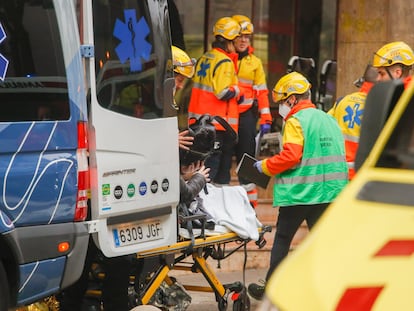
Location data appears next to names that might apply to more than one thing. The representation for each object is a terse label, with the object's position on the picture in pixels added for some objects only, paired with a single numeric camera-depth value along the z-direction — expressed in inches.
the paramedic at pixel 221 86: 818.8
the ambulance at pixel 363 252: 250.7
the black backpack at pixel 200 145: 603.5
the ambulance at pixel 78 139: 469.4
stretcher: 552.7
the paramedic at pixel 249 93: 845.8
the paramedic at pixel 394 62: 668.1
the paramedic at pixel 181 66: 642.8
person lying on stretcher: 577.0
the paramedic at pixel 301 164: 619.5
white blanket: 581.8
